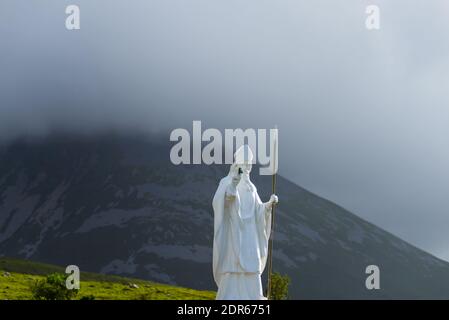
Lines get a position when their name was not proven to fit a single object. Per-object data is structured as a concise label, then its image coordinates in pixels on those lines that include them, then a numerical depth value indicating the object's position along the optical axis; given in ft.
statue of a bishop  99.30
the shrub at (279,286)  257.75
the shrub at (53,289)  251.60
